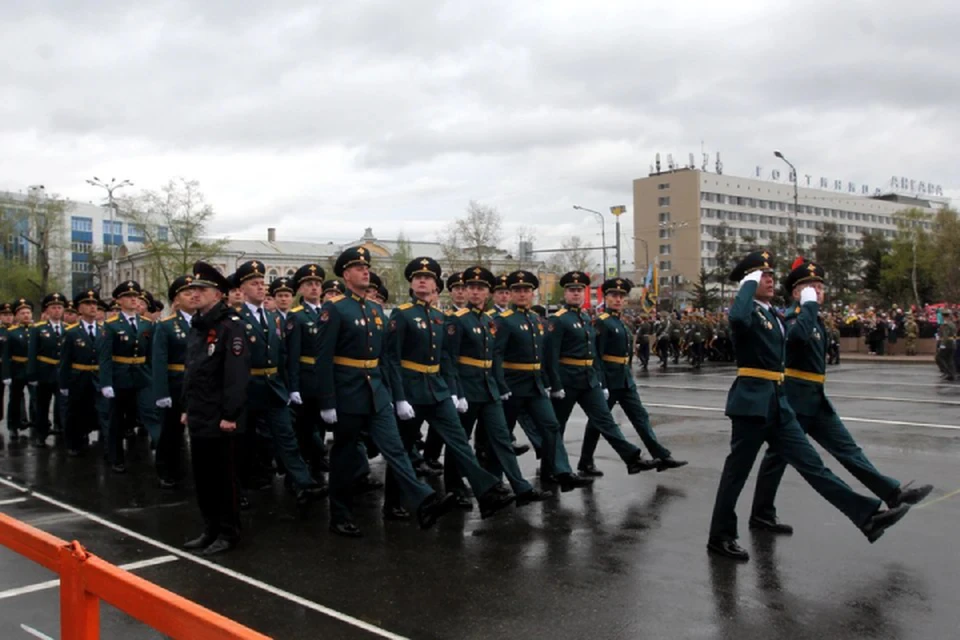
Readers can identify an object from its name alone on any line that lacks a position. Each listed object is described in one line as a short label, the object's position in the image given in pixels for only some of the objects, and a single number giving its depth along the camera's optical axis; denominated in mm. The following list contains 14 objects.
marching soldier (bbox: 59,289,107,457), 11086
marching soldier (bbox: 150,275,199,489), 8695
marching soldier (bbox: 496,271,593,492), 8023
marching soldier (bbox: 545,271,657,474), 8562
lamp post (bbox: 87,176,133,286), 49938
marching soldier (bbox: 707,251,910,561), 6074
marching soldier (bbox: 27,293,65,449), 12445
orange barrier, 2635
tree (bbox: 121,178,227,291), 50812
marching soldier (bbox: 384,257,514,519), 7227
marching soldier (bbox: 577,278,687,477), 9062
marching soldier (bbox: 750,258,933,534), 6539
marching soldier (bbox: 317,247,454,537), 6824
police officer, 6410
